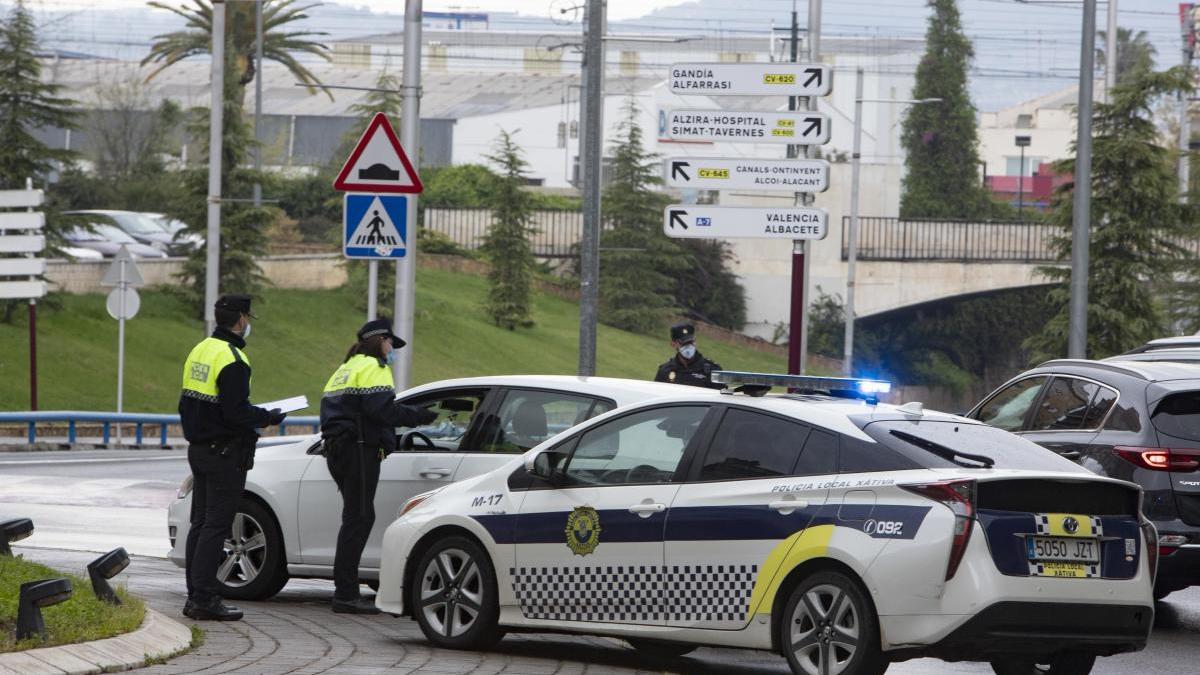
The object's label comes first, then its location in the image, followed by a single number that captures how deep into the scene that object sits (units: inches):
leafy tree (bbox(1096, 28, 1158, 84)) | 5332.7
